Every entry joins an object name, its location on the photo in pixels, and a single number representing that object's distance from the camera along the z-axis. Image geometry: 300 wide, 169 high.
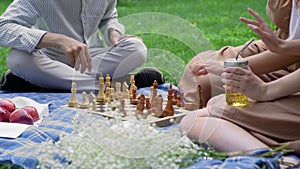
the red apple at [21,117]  3.09
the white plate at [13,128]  2.86
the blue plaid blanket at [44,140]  2.20
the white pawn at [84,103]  2.93
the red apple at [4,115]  3.15
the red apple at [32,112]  3.18
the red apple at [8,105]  3.24
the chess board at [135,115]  2.71
